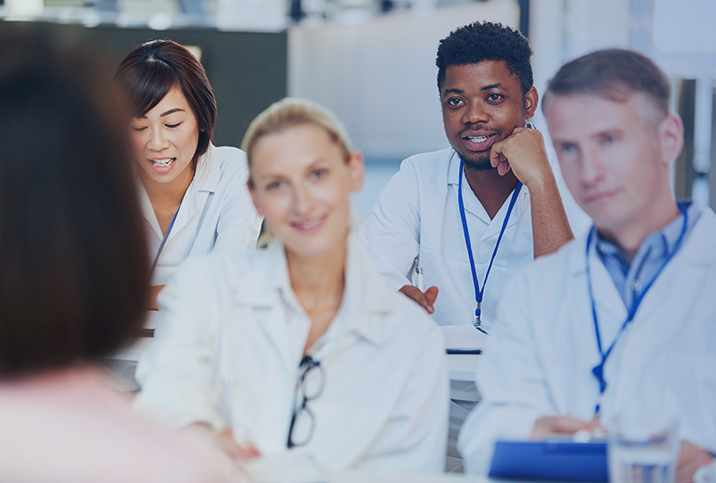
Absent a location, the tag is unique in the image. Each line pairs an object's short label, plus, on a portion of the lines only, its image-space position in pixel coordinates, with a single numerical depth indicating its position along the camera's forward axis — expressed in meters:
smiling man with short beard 2.84
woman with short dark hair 2.81
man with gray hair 2.09
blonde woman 2.13
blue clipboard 1.97
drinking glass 1.95
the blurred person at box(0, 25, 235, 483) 1.79
